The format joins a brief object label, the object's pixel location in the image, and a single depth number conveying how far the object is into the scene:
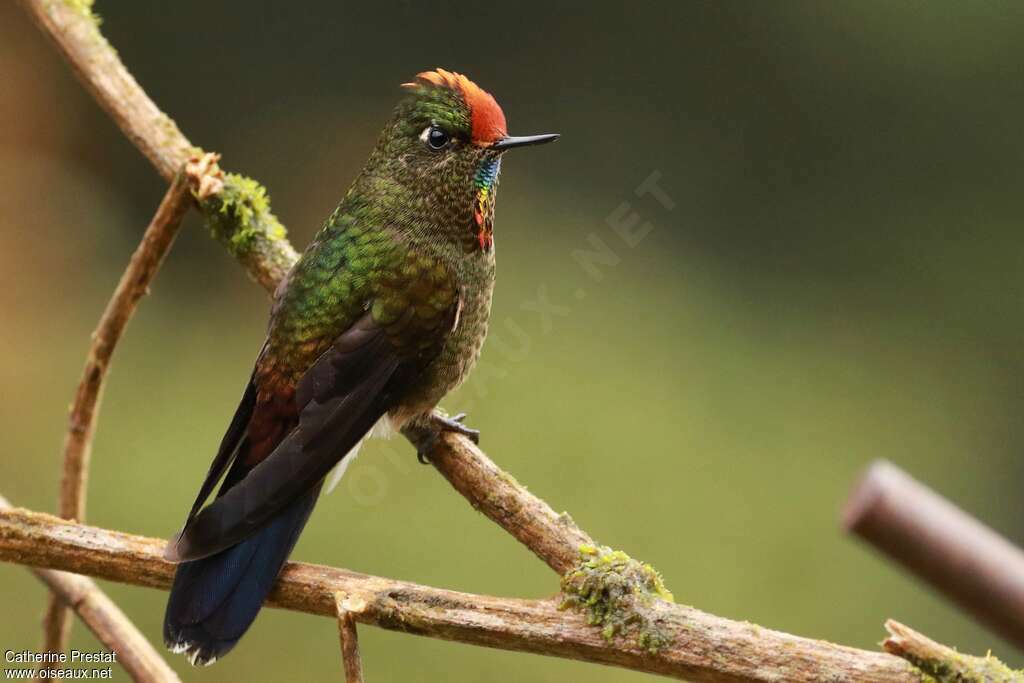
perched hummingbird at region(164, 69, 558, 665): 2.41
